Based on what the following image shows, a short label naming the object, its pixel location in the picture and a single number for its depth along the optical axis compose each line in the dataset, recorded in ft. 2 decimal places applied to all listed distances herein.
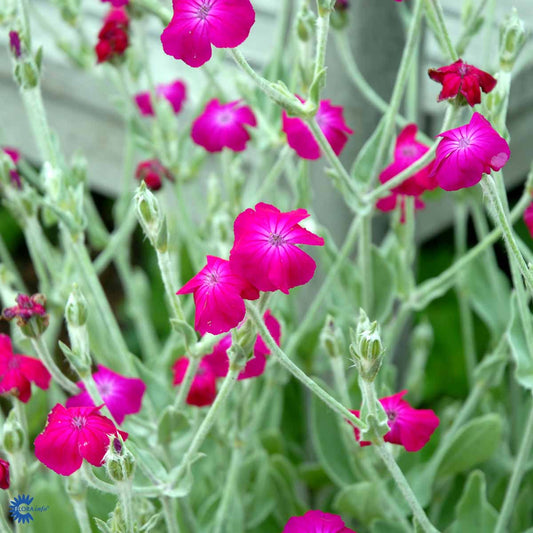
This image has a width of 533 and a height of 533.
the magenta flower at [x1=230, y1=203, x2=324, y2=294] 1.78
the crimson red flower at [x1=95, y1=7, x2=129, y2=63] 3.03
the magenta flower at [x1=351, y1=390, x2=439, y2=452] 2.16
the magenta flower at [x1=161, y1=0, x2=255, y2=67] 1.91
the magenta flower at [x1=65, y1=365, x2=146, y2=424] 2.32
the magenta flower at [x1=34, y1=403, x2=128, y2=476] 1.89
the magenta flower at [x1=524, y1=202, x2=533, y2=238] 2.40
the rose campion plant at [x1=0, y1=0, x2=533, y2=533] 1.92
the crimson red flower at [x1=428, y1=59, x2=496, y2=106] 1.97
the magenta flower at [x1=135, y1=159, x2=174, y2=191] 3.17
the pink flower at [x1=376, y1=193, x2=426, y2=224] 2.68
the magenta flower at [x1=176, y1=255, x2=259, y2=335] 1.79
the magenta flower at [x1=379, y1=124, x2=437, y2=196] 2.38
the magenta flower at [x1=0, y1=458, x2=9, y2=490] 1.92
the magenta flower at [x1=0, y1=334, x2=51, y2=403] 2.30
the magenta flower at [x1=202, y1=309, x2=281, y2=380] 2.29
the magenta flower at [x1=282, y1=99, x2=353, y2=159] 2.50
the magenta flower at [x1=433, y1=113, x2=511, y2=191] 1.82
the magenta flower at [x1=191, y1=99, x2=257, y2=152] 2.74
